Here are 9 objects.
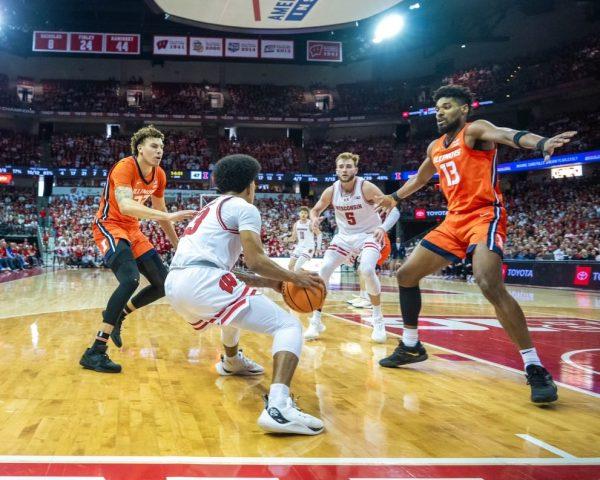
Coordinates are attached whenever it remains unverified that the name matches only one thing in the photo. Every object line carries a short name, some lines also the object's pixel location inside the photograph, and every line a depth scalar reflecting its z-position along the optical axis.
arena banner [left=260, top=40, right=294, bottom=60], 30.08
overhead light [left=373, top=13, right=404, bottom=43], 28.72
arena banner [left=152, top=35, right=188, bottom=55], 29.91
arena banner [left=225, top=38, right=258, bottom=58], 29.78
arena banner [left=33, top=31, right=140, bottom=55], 28.39
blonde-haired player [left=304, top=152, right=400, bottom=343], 6.18
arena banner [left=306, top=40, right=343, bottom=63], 30.52
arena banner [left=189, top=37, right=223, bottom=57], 29.67
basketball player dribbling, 2.90
